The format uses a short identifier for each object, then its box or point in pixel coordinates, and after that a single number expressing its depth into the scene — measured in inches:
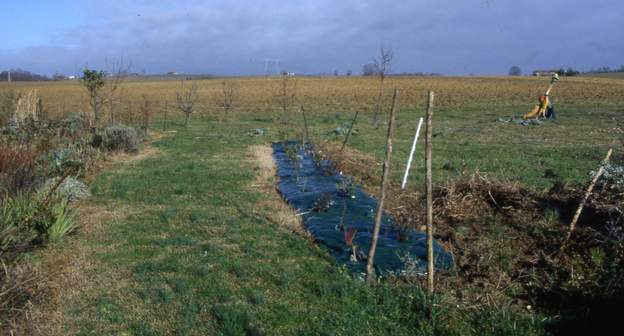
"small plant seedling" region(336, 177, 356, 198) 359.3
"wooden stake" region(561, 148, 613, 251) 231.1
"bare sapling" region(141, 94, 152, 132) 780.9
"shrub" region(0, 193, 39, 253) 214.4
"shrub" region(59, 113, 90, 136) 609.1
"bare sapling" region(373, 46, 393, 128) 939.3
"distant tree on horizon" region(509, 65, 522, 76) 3770.2
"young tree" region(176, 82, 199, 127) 996.2
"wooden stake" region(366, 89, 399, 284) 214.4
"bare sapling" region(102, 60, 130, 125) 690.7
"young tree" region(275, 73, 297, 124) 949.2
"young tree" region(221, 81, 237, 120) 1175.9
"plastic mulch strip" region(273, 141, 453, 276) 235.9
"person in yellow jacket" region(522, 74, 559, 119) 933.2
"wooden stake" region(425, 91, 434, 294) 195.2
